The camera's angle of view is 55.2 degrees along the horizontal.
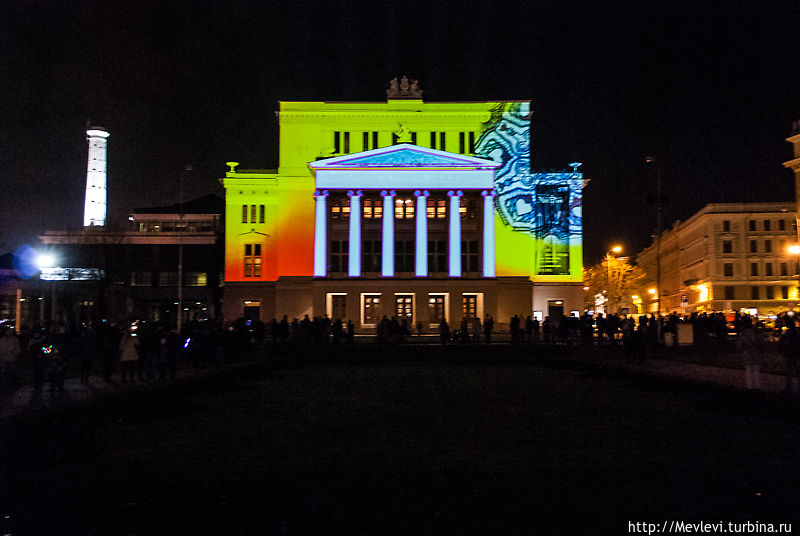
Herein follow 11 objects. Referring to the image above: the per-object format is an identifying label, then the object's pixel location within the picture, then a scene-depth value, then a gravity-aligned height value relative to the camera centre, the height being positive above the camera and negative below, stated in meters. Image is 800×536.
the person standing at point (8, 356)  18.44 -0.90
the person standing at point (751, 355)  19.11 -0.86
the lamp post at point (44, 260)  62.41 +4.89
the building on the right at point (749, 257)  86.75 +7.24
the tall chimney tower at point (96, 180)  104.94 +19.16
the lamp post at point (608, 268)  98.50 +6.78
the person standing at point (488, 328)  42.50 -0.48
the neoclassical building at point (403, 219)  65.19 +8.99
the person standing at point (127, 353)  22.09 -0.98
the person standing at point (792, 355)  18.31 -0.84
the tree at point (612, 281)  98.31 +5.20
